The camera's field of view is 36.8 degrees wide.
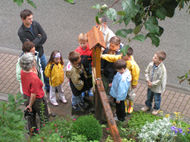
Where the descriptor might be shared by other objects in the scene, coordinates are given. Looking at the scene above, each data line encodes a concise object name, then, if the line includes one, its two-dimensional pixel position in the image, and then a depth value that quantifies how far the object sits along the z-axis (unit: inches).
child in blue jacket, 188.4
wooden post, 163.8
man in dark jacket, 224.1
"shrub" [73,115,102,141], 169.2
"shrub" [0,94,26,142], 122.6
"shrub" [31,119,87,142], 148.6
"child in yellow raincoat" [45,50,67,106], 210.9
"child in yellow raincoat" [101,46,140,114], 201.6
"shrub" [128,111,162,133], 208.2
